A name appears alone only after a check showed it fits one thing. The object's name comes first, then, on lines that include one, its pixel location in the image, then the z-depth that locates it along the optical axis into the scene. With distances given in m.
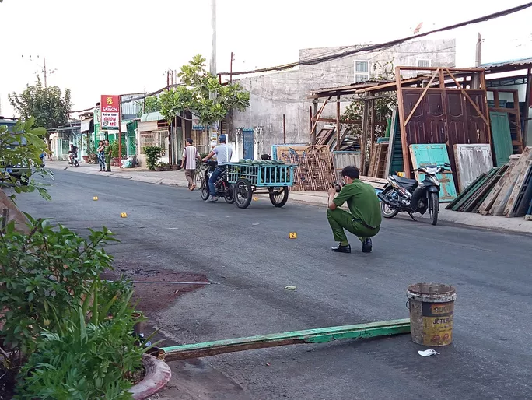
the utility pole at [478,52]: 24.83
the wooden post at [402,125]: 17.42
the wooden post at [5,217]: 4.15
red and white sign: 41.81
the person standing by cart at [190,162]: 22.58
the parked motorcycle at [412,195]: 13.25
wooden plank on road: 4.73
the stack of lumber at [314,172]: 21.06
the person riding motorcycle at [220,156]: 16.97
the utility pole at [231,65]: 29.25
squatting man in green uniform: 9.26
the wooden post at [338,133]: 22.79
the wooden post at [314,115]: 22.31
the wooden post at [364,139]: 21.84
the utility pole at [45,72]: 70.56
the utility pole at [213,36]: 26.30
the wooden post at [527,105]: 19.27
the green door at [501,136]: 19.38
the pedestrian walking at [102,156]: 40.50
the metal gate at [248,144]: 30.25
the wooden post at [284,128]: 26.59
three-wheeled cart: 15.61
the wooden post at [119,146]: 42.12
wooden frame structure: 17.78
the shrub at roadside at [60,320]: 3.27
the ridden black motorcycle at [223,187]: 16.94
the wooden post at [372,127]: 21.69
